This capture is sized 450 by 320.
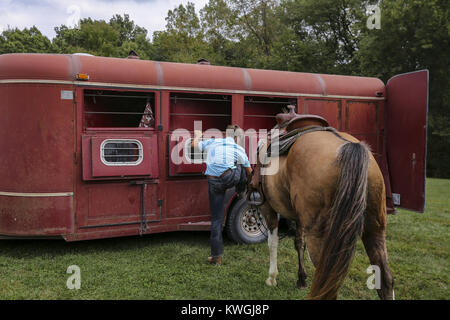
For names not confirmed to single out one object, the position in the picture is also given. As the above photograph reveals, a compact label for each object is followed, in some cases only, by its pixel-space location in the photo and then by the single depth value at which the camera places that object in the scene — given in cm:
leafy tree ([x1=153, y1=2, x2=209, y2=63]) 2656
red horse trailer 461
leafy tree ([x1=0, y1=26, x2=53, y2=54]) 2928
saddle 329
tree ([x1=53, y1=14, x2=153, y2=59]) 3061
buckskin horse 238
